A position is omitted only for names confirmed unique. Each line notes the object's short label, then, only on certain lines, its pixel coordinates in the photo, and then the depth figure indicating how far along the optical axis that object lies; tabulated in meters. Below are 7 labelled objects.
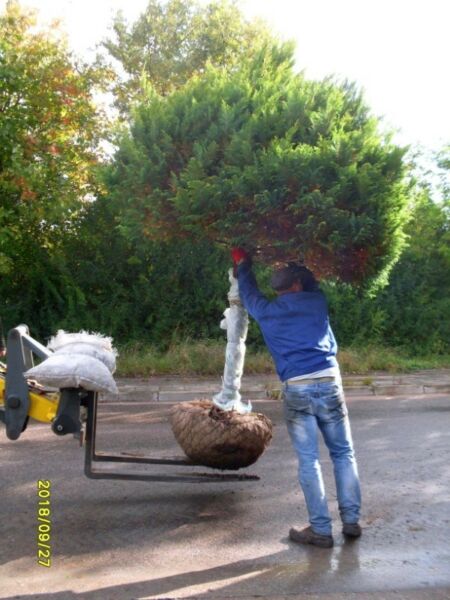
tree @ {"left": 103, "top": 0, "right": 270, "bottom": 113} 19.80
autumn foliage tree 12.23
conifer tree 4.23
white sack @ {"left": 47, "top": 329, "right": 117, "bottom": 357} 4.32
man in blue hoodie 4.22
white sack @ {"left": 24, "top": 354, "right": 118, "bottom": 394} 3.86
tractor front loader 3.97
